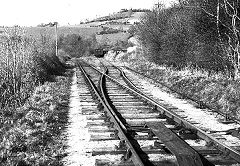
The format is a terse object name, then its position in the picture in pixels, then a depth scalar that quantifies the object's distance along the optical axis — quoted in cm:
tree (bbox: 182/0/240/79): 1362
